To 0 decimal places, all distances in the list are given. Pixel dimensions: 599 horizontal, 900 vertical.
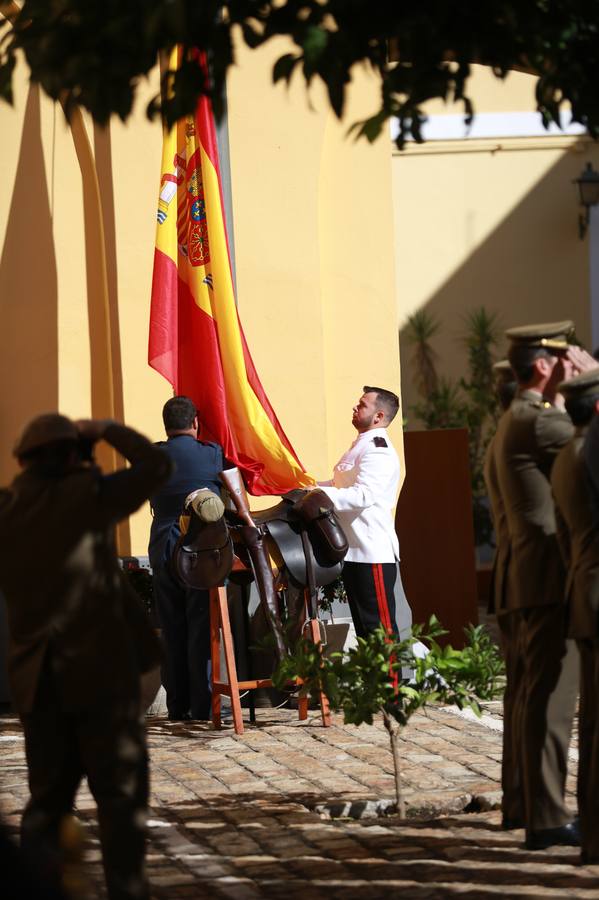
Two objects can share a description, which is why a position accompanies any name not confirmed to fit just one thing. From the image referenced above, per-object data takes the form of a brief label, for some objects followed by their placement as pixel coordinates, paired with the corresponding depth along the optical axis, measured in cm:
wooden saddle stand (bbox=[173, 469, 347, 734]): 1422
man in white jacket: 1506
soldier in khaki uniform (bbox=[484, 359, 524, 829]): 988
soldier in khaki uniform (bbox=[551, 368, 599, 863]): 864
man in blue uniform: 1474
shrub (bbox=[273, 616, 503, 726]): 1048
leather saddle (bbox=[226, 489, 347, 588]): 1477
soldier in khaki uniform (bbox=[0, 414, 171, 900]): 755
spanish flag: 1535
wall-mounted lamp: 3248
